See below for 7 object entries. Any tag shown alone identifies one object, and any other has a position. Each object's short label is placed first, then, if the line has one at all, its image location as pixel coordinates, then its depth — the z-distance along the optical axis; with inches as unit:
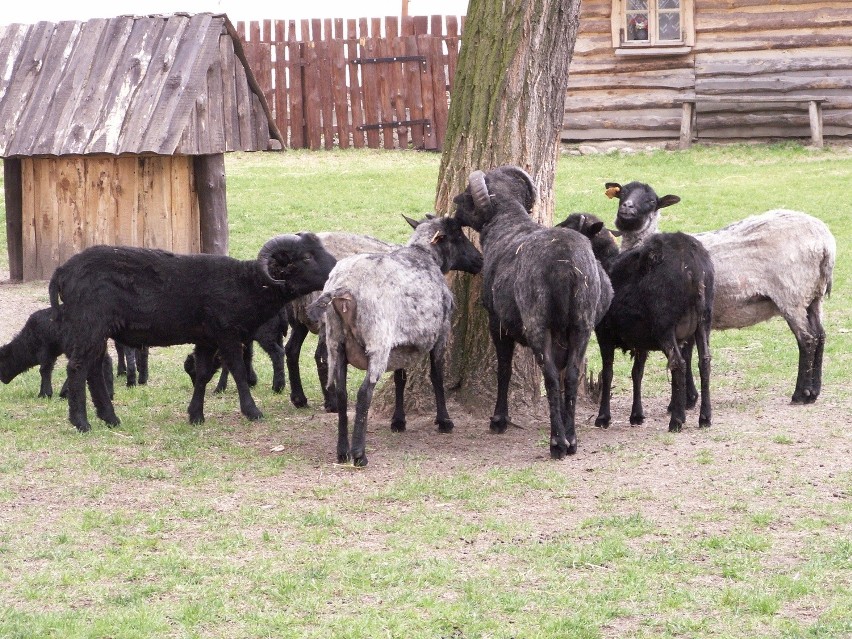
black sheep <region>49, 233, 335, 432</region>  626.0
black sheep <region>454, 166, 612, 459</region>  556.7
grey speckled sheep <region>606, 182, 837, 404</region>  669.2
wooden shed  1006.9
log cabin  1648.9
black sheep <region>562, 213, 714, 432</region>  609.9
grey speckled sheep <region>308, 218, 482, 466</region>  557.2
